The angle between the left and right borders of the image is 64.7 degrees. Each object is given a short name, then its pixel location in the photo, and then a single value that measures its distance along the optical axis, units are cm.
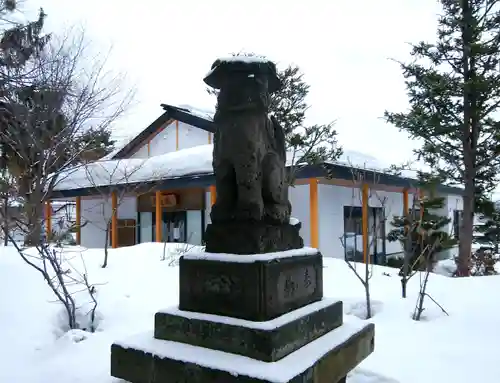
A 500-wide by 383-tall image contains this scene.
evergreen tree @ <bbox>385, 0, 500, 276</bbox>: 1092
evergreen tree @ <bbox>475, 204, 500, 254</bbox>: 1525
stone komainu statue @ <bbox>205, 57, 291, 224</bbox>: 270
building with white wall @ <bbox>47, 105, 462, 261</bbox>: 1256
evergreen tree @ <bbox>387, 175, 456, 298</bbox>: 1056
